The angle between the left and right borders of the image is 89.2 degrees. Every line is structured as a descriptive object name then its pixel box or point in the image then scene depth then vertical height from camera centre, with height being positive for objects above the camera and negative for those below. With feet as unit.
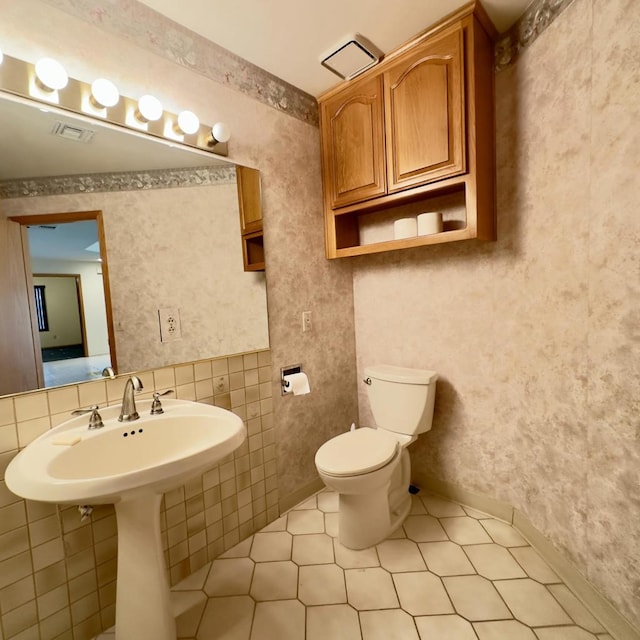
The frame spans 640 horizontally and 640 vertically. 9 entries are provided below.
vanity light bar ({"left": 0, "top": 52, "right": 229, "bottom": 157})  3.26 +2.36
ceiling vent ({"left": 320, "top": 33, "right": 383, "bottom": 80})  4.80 +3.72
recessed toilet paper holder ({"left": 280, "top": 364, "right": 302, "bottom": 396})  5.70 -1.33
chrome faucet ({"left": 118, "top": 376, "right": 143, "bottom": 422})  3.72 -1.11
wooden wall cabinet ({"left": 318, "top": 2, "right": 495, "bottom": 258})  4.43 +2.44
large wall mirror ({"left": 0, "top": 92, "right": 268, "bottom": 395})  3.39 +0.86
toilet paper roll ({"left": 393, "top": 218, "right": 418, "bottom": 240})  5.29 +1.05
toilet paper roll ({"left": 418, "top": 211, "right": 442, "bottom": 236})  5.02 +1.06
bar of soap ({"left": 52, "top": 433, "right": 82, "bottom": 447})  3.18 -1.27
